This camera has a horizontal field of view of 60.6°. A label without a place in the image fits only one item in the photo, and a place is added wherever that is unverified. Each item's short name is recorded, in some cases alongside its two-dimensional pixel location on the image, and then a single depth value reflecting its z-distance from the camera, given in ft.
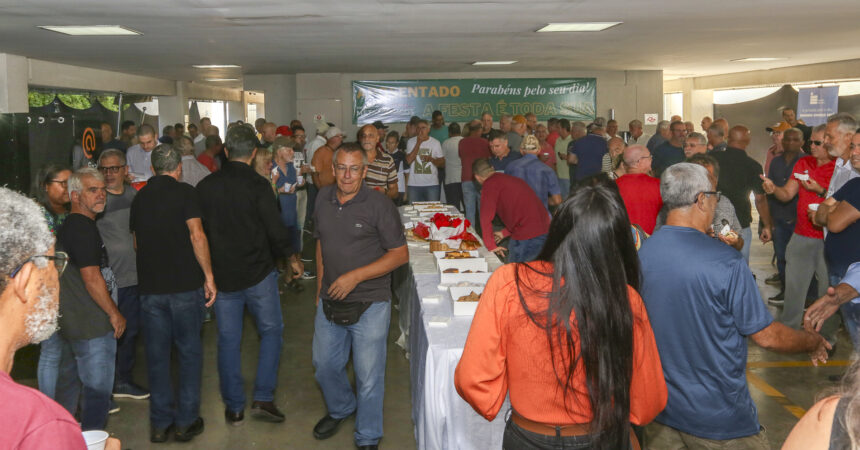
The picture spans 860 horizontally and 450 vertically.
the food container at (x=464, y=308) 12.40
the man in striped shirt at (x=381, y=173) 24.26
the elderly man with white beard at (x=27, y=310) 4.19
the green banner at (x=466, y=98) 53.11
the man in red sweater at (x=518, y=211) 18.80
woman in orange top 6.58
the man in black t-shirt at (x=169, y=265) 13.34
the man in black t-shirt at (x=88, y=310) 11.81
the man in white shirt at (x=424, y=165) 32.91
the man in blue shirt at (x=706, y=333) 8.29
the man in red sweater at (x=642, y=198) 16.17
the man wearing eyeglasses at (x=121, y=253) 15.35
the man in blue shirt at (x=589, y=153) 34.63
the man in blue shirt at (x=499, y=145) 23.22
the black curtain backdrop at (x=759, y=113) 54.13
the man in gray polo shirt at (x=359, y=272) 12.67
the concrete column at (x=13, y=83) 32.12
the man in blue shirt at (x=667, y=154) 27.73
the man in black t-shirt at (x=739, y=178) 21.25
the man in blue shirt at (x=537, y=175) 21.43
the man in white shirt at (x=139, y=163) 26.08
